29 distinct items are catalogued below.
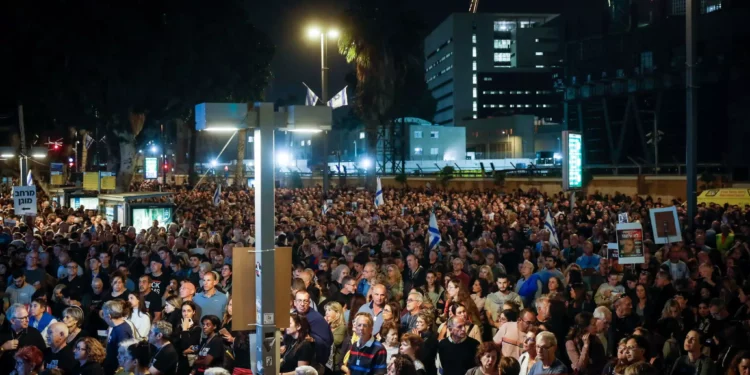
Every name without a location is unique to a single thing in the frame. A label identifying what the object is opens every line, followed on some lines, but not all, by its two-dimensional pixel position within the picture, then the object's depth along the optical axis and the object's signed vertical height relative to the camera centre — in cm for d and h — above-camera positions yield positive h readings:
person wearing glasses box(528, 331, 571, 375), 624 -147
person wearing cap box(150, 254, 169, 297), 1080 -145
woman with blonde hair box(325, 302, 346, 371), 797 -159
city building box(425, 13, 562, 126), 12769 +1636
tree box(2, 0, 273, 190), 3189 +474
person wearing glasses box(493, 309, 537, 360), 735 -155
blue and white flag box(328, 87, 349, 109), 2564 +242
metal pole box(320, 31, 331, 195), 2639 +368
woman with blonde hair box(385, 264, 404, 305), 1002 -140
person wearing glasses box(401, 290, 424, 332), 805 -141
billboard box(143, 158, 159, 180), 4383 +46
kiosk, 2238 -102
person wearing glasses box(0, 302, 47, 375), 731 -153
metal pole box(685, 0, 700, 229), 1449 +113
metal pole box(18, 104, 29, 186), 2242 +40
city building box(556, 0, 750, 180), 4416 +528
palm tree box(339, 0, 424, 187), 3591 +569
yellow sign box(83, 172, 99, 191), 2641 -14
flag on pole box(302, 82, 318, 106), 2641 +261
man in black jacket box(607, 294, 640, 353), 782 -154
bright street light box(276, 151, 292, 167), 5956 +117
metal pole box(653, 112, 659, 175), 3709 +171
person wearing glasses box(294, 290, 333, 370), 732 -147
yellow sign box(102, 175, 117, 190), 2677 -22
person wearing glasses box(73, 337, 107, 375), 646 -151
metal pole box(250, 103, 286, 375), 549 -59
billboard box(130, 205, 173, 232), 2250 -116
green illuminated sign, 1839 +26
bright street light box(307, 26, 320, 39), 2670 +486
